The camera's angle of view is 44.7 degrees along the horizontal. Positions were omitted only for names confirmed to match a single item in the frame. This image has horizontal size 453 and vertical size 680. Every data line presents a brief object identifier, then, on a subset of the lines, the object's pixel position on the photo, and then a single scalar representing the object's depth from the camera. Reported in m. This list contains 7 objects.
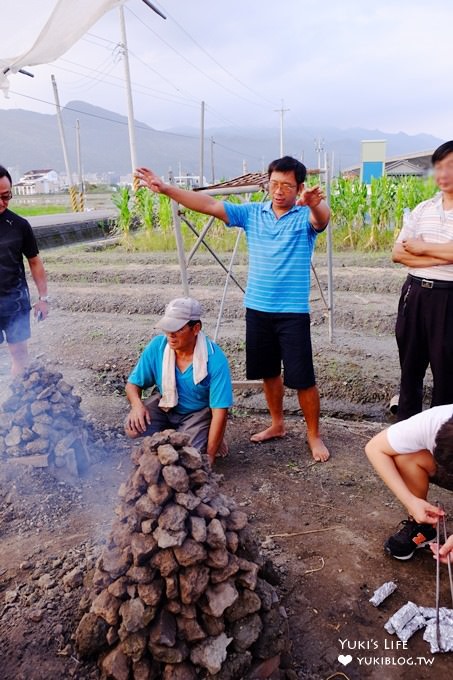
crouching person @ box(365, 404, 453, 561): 2.37
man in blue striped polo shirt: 3.58
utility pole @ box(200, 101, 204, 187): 16.48
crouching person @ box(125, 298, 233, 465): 3.50
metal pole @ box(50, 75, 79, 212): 32.19
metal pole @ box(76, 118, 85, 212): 31.02
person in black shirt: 4.04
